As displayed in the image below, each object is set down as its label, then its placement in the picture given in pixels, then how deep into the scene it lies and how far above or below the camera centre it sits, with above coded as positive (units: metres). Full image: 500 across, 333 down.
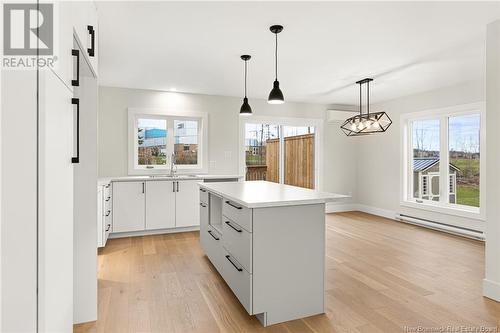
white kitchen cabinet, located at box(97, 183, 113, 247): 3.70 -0.62
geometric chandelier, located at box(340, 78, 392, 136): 4.26 +0.63
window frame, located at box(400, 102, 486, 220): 4.37 +0.08
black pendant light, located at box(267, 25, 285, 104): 2.94 +0.69
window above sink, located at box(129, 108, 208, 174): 5.08 +0.45
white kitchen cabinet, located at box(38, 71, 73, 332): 1.02 -0.15
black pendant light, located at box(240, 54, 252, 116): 3.61 +0.69
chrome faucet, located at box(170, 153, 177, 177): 5.12 -0.02
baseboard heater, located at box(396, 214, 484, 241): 4.41 -0.97
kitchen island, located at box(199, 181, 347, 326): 2.12 -0.65
